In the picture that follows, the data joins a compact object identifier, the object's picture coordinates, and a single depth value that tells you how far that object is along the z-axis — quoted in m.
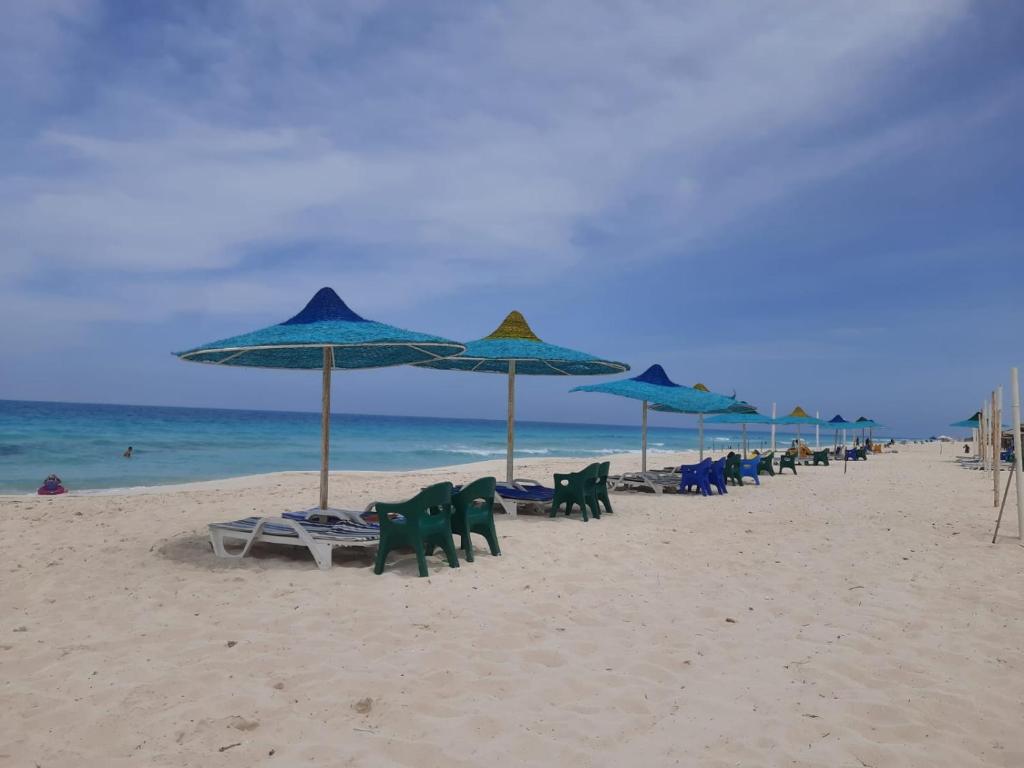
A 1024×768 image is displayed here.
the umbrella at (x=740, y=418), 19.42
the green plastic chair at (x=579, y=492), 7.72
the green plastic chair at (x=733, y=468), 12.98
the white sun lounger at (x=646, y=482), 11.20
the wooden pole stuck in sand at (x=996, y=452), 9.30
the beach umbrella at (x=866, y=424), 30.10
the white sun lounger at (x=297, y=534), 5.18
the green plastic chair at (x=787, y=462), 17.00
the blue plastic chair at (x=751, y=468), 13.70
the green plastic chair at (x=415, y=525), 4.94
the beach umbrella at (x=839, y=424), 28.79
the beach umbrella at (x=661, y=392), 10.76
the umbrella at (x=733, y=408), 14.40
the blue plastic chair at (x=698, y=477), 11.09
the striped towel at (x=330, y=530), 5.30
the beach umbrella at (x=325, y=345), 5.35
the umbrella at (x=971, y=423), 27.11
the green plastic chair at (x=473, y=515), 5.48
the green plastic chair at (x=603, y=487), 8.30
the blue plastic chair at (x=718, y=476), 11.57
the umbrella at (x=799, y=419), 23.92
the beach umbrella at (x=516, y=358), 7.89
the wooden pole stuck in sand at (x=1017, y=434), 6.69
